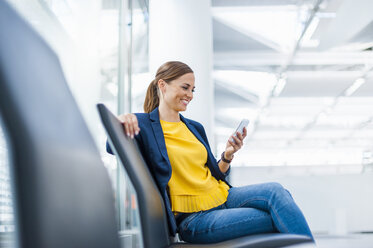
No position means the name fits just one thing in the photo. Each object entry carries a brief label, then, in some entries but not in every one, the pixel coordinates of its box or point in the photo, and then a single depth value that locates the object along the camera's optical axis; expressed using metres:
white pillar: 3.30
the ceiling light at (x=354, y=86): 7.87
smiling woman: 1.42
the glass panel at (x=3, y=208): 1.12
